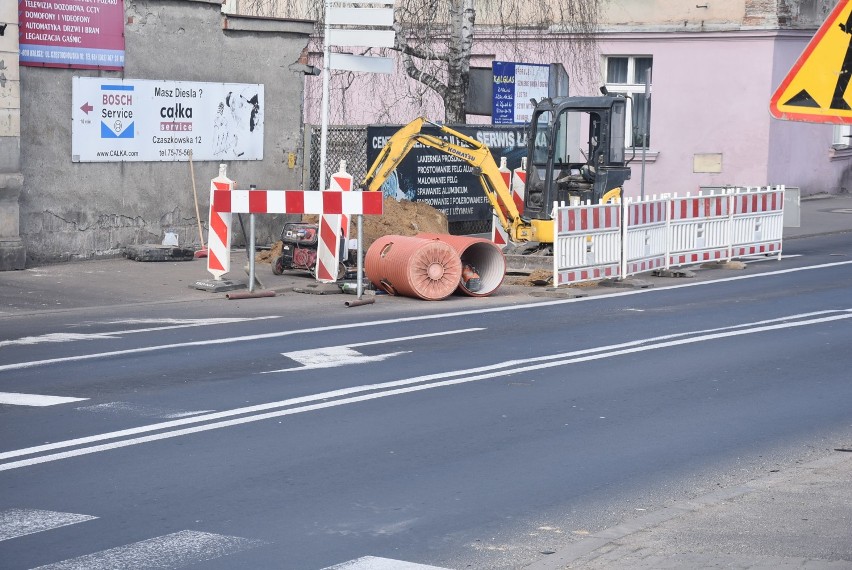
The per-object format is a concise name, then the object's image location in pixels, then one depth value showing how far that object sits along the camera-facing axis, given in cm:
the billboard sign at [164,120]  2022
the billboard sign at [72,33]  1931
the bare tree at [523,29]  3512
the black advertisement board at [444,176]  2467
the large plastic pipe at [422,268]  1733
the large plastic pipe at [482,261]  1797
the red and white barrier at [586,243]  1877
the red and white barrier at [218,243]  1789
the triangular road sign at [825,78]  622
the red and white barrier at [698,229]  2108
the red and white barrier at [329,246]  1853
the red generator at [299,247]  1930
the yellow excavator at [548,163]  2038
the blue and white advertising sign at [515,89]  2848
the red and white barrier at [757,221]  2231
